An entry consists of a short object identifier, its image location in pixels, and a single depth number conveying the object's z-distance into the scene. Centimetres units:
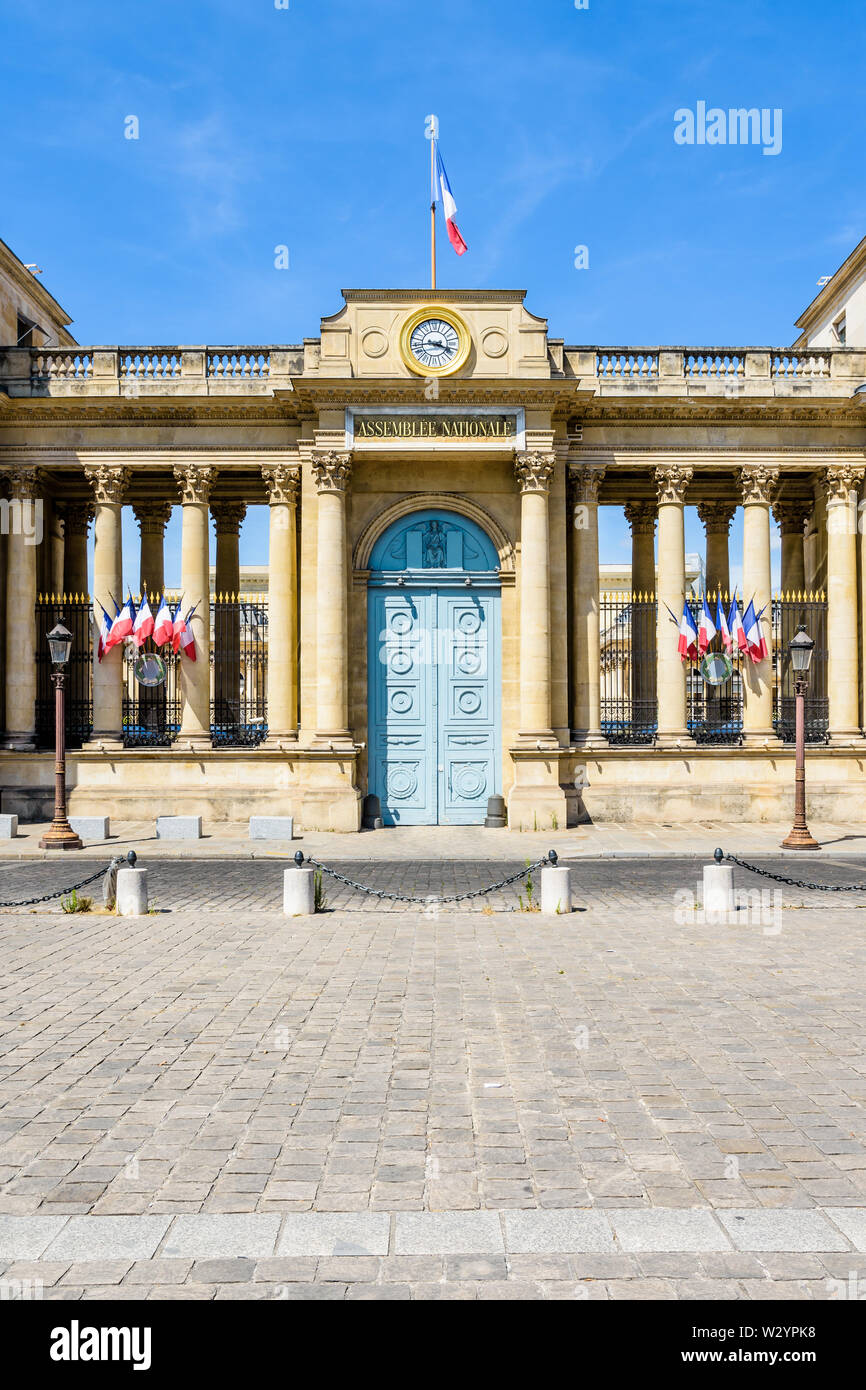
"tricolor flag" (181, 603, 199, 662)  2417
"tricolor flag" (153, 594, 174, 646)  2388
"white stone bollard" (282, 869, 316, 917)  1261
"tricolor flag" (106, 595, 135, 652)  2402
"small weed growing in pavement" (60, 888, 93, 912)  1292
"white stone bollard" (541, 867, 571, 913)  1281
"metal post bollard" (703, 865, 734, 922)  1270
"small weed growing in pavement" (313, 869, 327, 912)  1304
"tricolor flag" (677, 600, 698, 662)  2425
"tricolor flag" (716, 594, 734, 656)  2464
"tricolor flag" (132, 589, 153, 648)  2398
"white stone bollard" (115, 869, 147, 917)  1268
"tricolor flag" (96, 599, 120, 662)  2423
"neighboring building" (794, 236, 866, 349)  2747
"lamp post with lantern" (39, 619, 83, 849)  1936
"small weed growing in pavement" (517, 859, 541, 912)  1315
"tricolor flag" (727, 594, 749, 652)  2456
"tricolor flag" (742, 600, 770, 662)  2452
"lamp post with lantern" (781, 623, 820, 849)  1927
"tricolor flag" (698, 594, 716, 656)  2423
